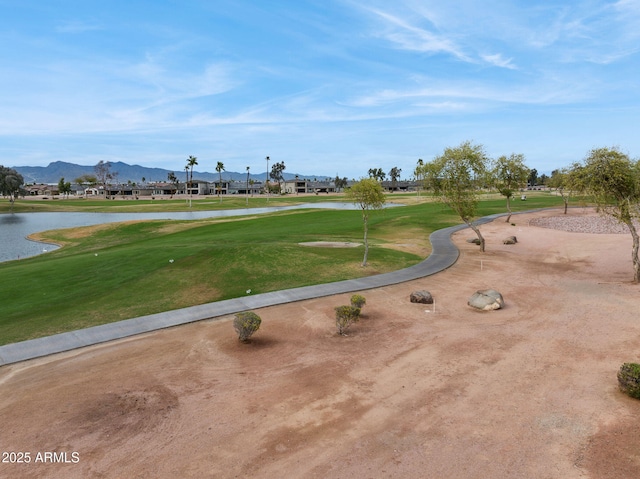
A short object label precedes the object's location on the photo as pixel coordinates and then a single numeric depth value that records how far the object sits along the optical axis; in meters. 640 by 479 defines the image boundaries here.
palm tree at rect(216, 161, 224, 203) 176.41
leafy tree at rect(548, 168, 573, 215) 72.16
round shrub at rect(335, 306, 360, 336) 17.23
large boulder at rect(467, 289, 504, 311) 20.50
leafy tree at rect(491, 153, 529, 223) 52.94
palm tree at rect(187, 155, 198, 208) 146.38
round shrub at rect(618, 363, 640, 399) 11.67
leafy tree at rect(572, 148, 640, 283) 23.80
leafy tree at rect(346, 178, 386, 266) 28.50
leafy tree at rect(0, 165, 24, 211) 130.88
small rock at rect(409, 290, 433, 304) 21.66
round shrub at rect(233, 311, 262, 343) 16.34
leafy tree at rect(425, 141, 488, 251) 33.84
